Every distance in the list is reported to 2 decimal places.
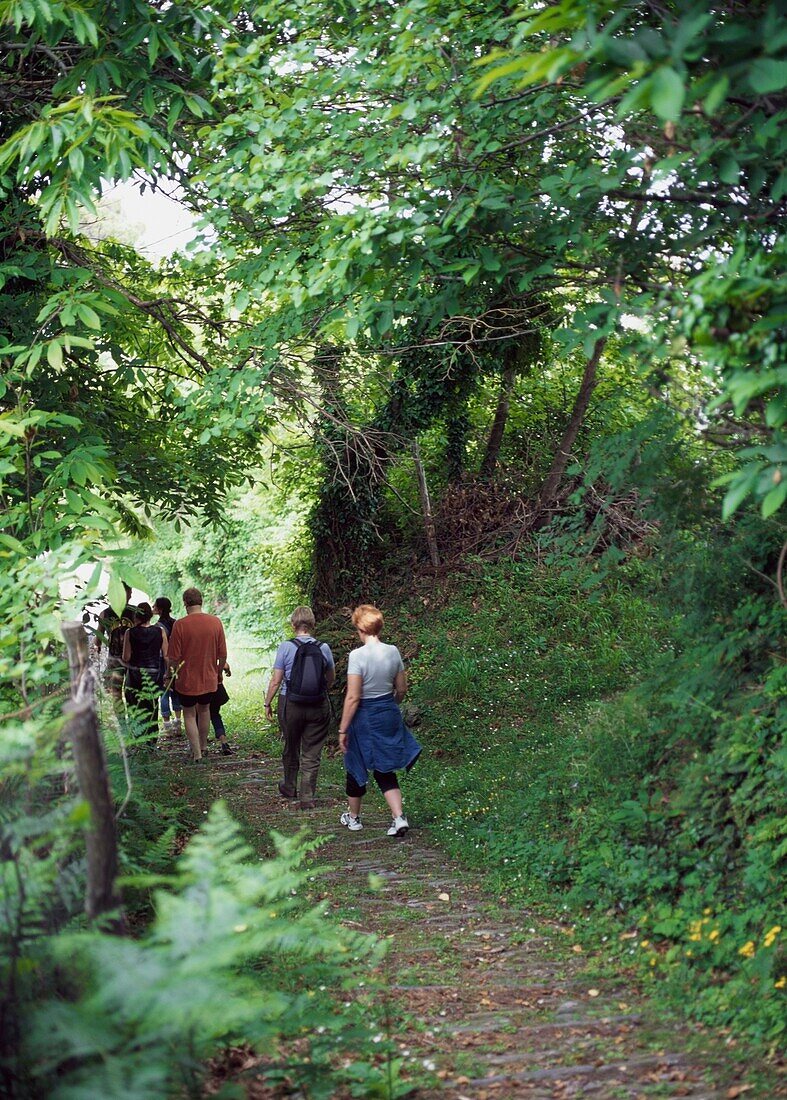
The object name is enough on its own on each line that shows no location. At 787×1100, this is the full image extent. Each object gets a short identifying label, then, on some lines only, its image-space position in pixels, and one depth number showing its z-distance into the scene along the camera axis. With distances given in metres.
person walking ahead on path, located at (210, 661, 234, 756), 13.94
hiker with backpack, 10.49
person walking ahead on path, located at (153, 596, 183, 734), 14.93
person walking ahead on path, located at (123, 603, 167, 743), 13.68
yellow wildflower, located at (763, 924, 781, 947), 5.23
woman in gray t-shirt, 9.28
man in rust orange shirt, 13.03
